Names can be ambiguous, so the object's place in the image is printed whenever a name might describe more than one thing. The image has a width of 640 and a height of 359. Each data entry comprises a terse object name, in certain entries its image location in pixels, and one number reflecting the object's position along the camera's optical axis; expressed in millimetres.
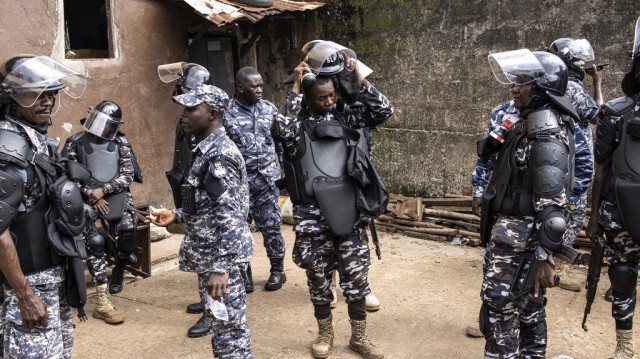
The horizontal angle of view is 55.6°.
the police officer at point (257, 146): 5641
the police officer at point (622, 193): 4105
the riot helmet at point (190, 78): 5133
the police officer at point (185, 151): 4930
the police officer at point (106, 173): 5277
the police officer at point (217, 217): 3516
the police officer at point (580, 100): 5055
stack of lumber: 7484
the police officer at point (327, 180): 4219
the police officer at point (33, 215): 3018
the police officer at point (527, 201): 3420
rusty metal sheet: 7238
